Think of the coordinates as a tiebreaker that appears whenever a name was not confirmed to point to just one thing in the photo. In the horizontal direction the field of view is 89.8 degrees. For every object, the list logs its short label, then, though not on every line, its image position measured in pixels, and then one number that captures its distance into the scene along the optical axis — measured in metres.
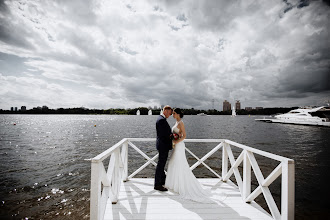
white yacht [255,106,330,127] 42.56
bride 4.55
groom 4.64
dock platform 2.95
